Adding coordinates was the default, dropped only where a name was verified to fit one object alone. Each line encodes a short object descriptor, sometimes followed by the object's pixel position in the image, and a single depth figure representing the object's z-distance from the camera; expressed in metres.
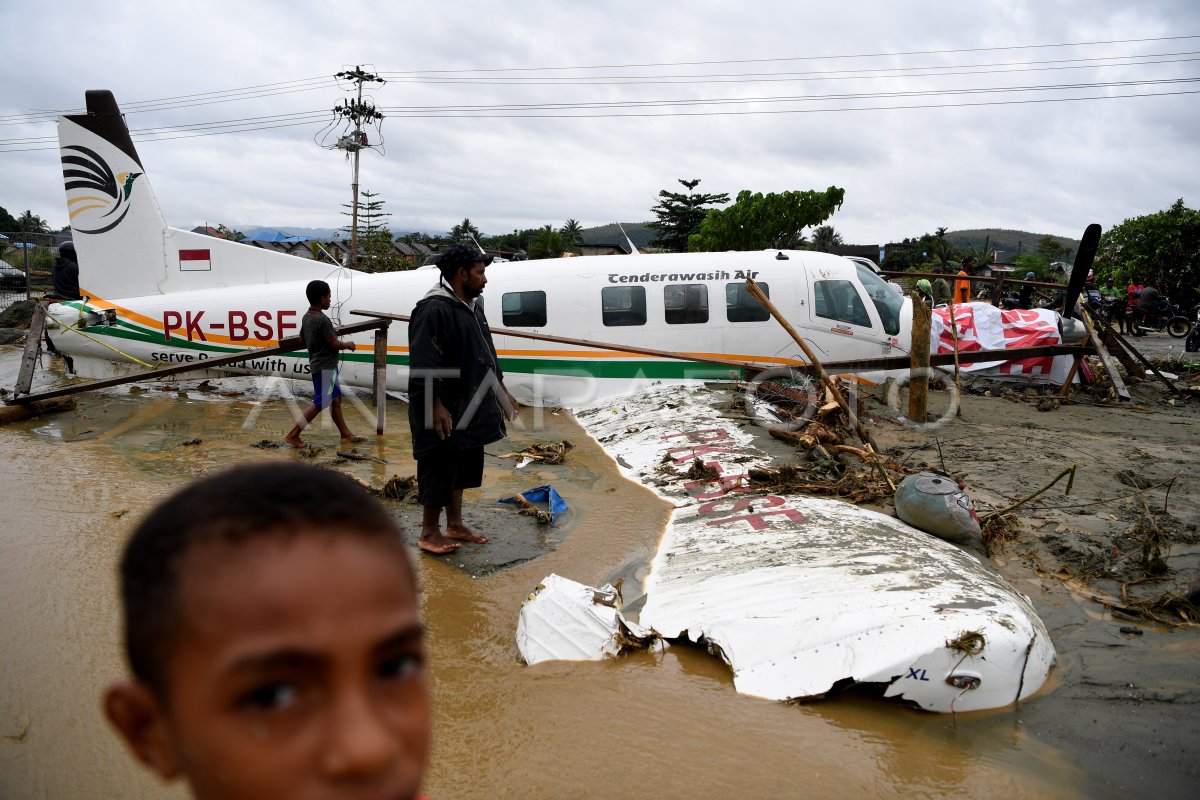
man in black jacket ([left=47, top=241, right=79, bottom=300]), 14.72
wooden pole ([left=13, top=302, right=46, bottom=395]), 9.88
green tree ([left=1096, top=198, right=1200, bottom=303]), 23.92
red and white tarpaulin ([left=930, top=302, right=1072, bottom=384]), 11.98
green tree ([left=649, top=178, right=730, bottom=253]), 56.44
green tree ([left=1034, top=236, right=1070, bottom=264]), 68.94
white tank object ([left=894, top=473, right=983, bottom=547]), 5.20
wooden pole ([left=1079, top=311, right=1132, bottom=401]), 9.09
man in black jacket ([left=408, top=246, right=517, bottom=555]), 5.23
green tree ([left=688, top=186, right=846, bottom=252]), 44.84
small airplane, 10.78
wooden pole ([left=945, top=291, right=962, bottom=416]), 9.05
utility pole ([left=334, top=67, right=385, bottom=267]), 36.66
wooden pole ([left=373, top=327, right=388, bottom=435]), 9.73
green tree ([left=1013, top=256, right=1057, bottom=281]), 56.53
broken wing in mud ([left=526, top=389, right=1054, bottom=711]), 3.47
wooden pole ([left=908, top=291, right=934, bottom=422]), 9.05
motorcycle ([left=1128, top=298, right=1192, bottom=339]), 21.67
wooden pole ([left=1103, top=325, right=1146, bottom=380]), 11.55
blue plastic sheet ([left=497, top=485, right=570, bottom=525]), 6.24
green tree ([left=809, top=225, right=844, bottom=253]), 73.00
